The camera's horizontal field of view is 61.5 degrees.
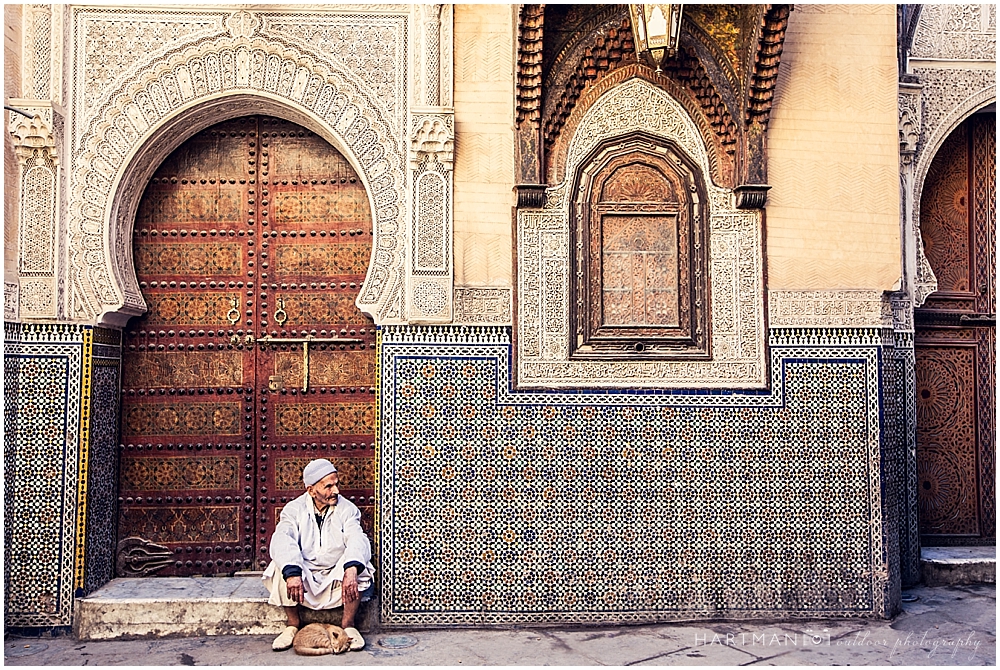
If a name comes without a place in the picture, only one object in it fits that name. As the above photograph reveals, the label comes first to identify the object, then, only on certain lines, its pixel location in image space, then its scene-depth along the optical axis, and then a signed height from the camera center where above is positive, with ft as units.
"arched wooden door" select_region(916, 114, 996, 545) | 17.69 +0.42
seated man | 13.42 -3.00
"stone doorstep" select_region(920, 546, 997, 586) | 16.69 -4.04
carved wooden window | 15.05 +2.04
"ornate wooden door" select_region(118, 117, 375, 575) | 15.64 +0.40
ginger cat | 13.16 -4.26
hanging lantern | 13.83 +5.68
